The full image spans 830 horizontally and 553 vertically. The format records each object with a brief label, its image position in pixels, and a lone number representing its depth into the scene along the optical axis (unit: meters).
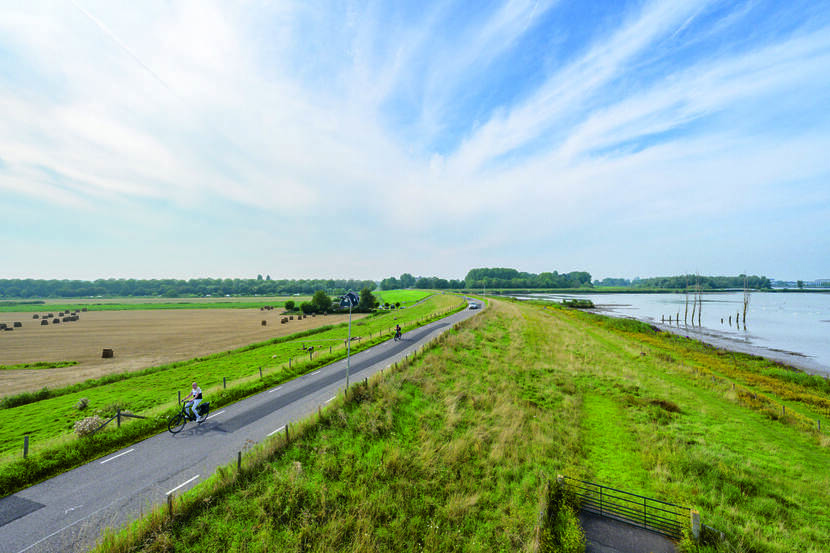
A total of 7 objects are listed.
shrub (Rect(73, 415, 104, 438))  15.23
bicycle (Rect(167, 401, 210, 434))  17.36
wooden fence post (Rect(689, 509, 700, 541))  11.55
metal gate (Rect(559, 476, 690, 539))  12.57
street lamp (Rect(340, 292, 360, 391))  20.83
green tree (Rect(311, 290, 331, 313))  102.25
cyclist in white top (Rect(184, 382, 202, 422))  17.58
